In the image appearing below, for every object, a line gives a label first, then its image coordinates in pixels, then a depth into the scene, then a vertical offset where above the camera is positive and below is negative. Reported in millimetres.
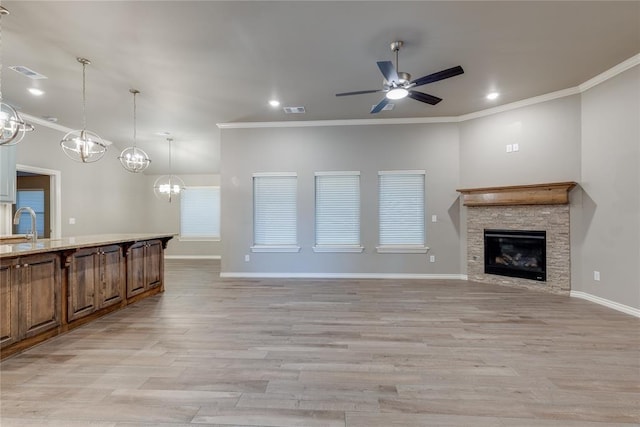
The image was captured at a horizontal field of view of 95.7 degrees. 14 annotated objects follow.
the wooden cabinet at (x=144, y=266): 4152 -833
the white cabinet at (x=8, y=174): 4719 +649
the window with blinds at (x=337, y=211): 5828 +1
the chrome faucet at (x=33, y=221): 3324 -92
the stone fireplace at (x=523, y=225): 4516 -268
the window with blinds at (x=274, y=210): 5922 +26
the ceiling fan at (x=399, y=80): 2930 +1408
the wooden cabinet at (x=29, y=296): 2527 -787
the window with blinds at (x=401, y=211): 5707 -7
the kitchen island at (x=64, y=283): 2574 -780
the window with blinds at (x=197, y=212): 8812 -1
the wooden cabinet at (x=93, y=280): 3209 -818
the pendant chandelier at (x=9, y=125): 2939 +925
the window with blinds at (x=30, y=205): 6078 +171
